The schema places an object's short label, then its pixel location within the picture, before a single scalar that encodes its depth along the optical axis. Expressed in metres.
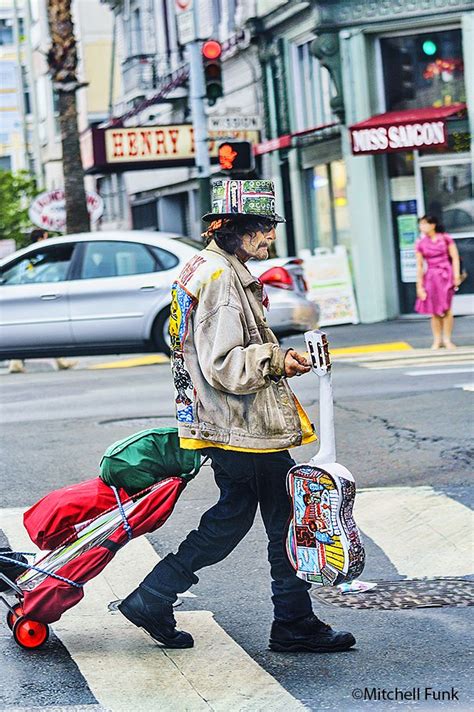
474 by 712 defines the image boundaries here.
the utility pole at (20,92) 51.62
